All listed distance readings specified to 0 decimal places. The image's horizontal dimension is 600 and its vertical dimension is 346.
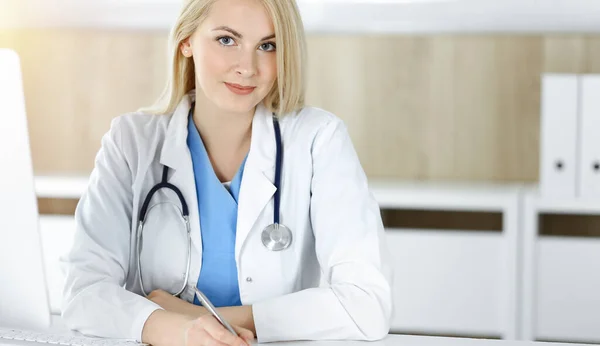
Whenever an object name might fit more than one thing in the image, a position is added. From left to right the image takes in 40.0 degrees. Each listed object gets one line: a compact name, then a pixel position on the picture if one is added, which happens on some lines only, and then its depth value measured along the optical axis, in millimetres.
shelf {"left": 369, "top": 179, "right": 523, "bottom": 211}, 2801
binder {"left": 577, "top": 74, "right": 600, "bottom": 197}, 2715
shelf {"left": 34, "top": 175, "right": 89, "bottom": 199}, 3070
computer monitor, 1115
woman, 1485
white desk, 1258
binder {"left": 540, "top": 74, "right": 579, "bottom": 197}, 2723
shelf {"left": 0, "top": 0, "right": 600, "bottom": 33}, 3008
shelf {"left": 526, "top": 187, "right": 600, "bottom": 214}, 2766
